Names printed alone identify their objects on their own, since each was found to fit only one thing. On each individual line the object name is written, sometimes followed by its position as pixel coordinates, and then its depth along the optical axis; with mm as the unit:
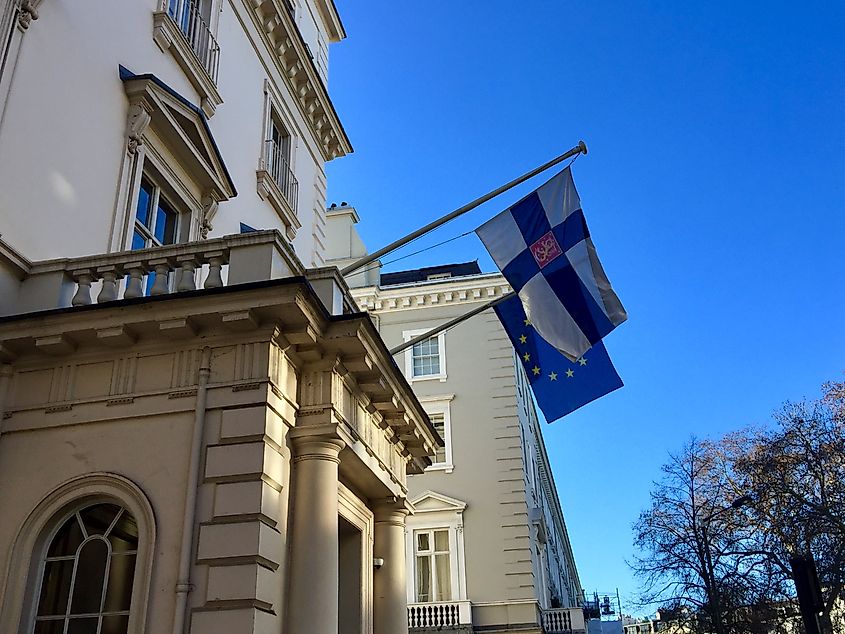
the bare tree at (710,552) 31938
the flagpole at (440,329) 14404
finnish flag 13828
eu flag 14430
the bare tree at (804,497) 31406
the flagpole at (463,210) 13477
